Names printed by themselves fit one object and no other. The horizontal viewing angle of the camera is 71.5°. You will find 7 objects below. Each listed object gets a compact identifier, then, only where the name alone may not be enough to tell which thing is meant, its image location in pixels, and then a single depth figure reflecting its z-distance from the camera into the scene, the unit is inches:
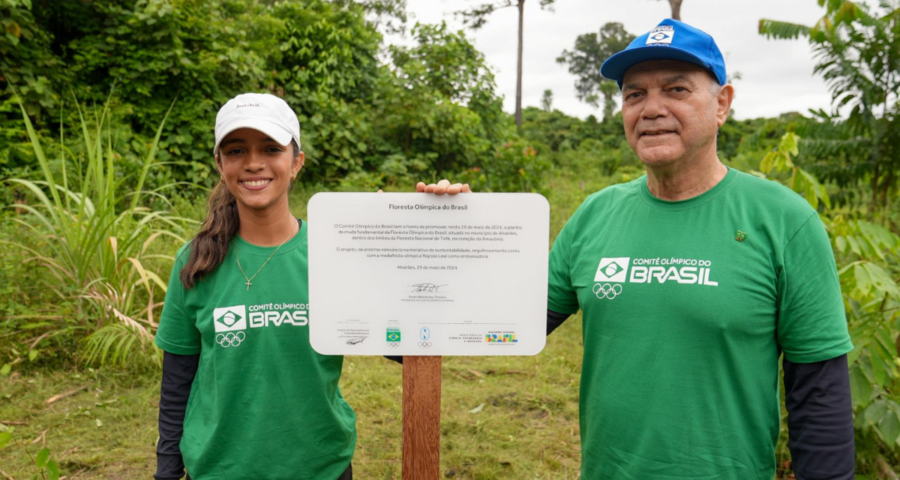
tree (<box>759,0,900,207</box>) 260.1
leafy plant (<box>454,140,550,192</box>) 344.5
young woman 66.0
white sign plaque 62.4
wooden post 63.3
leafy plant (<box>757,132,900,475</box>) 87.4
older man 58.3
